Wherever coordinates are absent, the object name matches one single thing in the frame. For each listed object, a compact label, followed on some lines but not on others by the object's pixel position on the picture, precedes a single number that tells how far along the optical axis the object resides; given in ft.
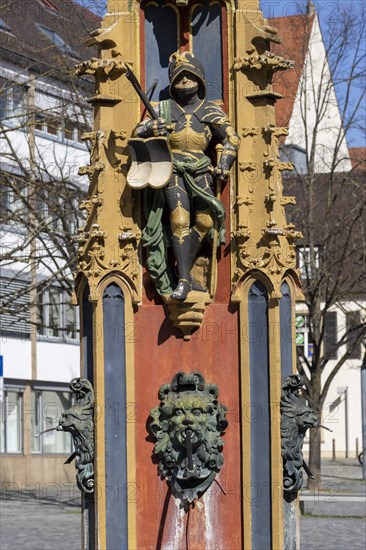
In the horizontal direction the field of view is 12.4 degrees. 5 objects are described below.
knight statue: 37.09
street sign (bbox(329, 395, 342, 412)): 191.84
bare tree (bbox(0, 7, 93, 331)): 79.56
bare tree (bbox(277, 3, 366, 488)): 95.25
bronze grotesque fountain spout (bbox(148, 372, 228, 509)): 36.81
